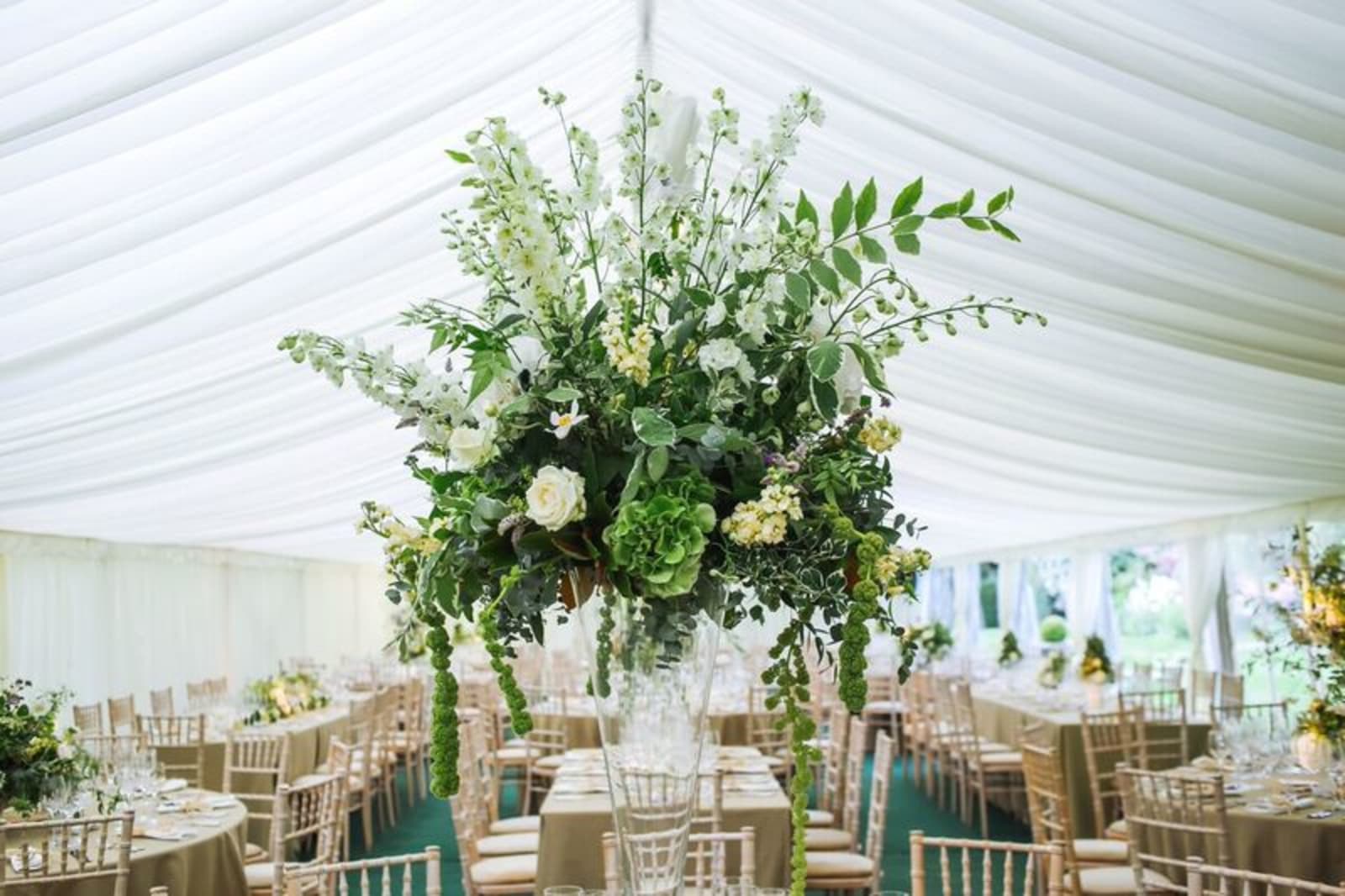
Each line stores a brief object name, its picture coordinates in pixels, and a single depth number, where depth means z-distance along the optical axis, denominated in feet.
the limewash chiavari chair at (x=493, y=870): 17.90
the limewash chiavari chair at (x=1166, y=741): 25.29
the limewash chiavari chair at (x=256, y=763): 22.82
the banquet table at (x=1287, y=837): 16.02
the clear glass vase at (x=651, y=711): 5.70
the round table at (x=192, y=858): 15.21
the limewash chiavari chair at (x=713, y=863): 9.76
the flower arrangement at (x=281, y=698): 30.04
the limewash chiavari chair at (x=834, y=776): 22.35
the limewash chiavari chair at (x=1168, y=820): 15.80
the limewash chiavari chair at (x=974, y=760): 29.94
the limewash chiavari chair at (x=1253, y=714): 21.31
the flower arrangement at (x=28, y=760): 14.74
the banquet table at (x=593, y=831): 17.21
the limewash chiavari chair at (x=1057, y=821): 18.01
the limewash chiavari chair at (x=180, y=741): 24.71
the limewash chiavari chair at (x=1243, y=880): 8.81
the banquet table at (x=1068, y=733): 26.18
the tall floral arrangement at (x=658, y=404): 5.64
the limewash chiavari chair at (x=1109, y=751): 23.25
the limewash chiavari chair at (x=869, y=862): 18.35
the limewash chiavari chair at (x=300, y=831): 14.17
